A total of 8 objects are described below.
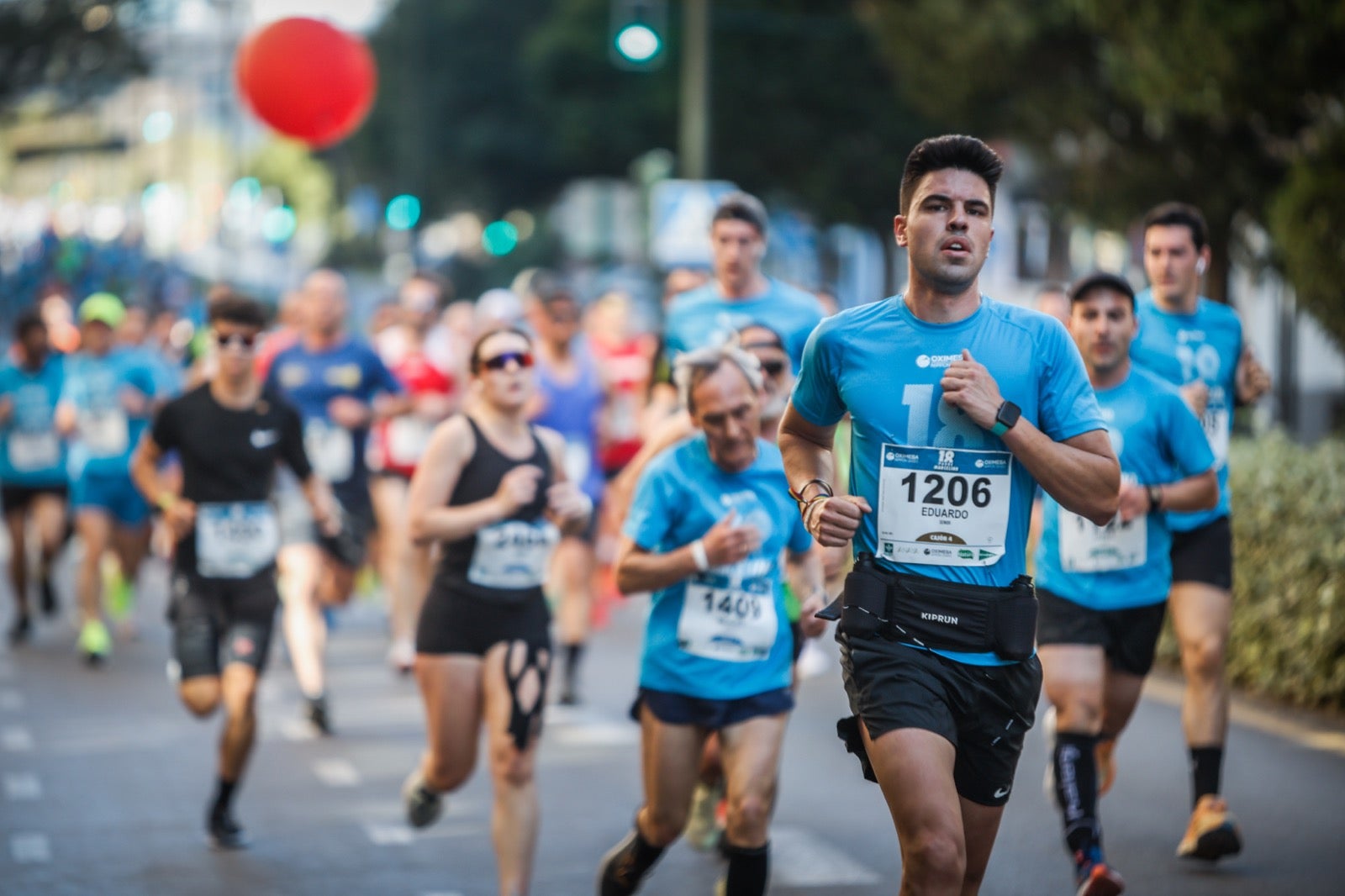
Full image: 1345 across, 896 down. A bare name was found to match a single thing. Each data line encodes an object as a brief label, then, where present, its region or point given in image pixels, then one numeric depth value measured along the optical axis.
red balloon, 25.56
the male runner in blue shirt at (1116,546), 12.59
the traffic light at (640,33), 39.53
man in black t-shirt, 14.61
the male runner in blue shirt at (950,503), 8.58
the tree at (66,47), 54.75
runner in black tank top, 12.30
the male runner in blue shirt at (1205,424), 13.43
